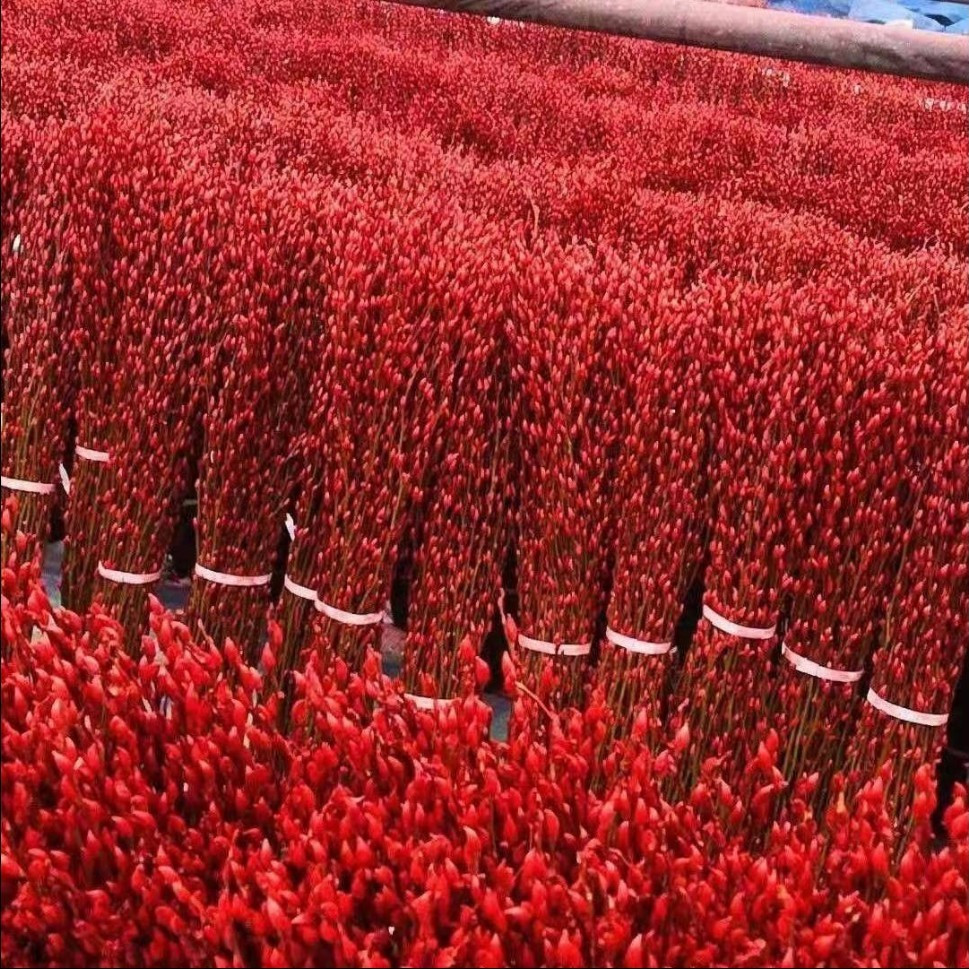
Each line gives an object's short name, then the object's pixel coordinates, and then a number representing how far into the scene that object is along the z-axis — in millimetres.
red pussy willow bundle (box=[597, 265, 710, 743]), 2672
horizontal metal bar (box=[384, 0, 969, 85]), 3262
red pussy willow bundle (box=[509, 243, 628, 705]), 2693
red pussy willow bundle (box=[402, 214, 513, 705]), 2721
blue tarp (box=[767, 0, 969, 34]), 16562
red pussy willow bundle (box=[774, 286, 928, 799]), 2613
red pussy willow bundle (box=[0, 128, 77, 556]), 2363
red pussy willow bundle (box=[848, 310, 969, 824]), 2596
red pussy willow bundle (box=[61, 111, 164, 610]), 2568
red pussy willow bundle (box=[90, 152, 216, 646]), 2654
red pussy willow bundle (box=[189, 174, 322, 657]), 2758
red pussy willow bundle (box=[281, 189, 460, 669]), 2691
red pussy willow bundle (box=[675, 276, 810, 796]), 2648
